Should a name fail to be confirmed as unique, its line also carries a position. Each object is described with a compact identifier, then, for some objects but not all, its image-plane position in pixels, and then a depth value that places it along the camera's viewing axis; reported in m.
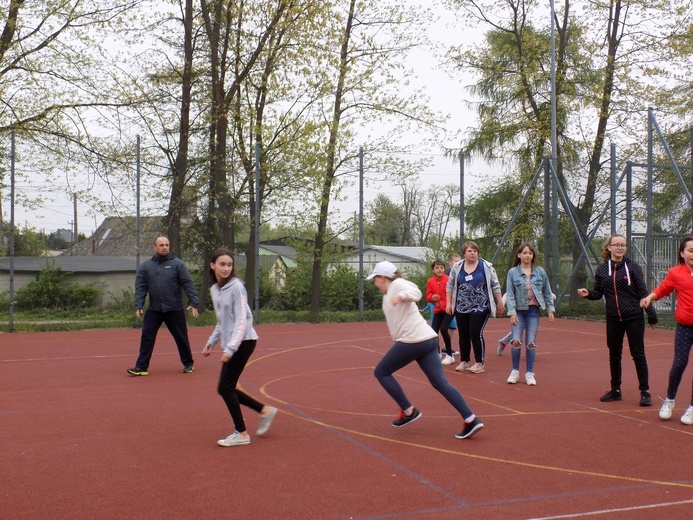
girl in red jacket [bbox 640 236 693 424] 7.28
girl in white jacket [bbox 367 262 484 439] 6.60
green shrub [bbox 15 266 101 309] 21.22
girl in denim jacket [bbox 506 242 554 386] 9.49
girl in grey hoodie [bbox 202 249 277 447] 6.46
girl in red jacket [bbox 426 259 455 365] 11.63
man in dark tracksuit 10.59
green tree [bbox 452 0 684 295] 24.47
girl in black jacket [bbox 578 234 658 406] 8.20
